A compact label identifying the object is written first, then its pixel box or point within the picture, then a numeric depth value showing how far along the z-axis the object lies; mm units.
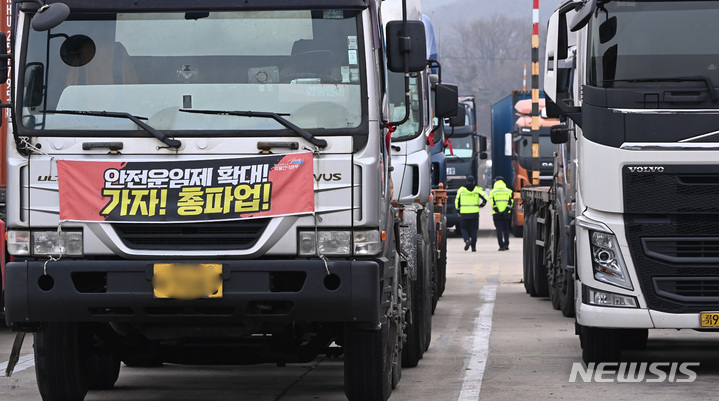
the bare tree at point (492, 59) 149000
